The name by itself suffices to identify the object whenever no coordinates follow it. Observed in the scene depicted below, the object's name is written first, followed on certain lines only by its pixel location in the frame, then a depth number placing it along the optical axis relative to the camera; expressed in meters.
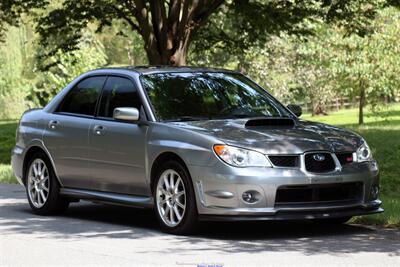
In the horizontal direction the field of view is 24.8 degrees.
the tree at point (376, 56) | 36.06
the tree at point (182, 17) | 20.73
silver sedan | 8.34
